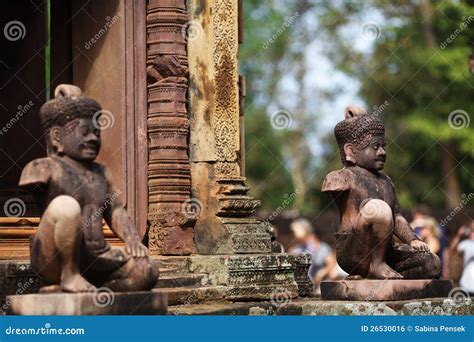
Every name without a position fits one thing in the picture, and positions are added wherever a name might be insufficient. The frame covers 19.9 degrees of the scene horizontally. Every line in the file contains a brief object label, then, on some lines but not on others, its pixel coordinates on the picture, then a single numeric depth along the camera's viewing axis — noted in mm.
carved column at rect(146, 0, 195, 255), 13891
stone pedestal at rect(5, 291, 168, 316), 10338
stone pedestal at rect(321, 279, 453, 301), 12430
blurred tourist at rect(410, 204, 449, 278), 20723
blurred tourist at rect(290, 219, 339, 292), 22781
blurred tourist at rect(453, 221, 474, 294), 19266
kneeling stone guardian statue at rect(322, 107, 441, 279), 12531
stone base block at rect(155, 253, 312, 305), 13211
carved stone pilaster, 13984
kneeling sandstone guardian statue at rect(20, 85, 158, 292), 10586
